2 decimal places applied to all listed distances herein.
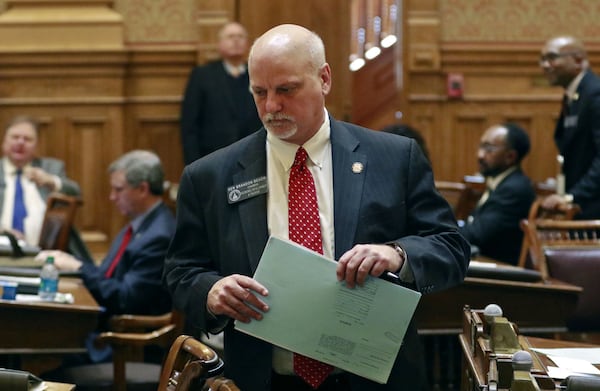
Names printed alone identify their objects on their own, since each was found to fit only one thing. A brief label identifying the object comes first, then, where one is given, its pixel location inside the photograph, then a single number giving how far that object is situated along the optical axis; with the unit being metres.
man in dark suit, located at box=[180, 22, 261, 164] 16.28
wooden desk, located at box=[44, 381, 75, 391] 5.56
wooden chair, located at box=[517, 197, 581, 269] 10.22
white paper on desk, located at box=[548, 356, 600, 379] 5.59
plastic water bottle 9.09
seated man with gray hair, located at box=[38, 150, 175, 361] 9.97
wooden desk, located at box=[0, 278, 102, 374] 8.62
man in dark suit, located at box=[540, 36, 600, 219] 12.81
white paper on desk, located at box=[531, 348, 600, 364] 6.19
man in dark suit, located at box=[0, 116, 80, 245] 13.99
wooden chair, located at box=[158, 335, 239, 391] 4.57
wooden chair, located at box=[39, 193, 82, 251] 12.43
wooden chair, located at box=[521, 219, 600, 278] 9.97
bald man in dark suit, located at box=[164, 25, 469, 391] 5.26
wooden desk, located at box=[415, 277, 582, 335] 9.06
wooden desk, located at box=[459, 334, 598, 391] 5.55
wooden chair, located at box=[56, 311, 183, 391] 9.08
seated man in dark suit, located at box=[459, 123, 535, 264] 12.24
